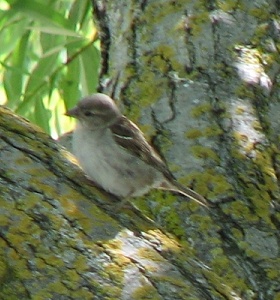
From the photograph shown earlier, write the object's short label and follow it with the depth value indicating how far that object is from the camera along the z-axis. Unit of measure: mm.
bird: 6023
